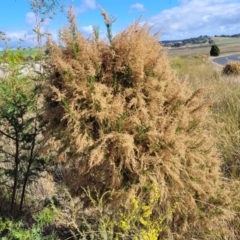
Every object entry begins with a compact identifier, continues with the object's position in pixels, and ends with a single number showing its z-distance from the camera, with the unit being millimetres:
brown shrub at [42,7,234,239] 2127
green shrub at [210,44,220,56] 45261
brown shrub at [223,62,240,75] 14104
